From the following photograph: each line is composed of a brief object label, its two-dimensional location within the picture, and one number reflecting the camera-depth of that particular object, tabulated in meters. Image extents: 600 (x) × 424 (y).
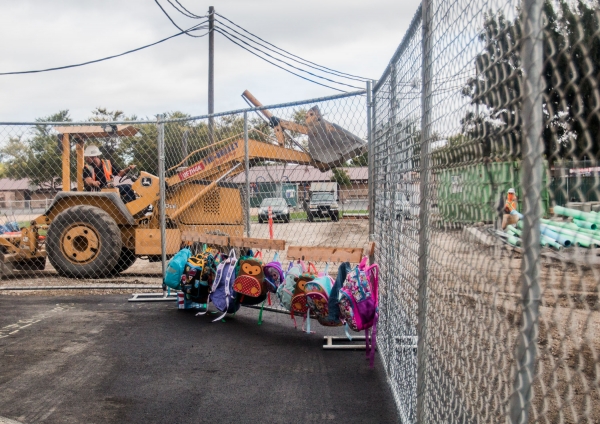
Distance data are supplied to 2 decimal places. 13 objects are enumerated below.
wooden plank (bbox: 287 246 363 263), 4.94
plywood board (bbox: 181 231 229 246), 6.38
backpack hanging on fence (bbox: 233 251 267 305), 5.83
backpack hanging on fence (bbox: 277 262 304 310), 5.43
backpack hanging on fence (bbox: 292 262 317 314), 5.34
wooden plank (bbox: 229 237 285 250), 5.82
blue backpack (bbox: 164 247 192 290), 6.59
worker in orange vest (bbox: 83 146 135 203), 9.51
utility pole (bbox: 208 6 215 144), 22.84
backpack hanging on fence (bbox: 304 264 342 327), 5.05
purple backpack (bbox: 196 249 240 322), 6.07
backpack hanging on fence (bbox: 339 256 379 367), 4.63
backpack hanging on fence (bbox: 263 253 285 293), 5.85
